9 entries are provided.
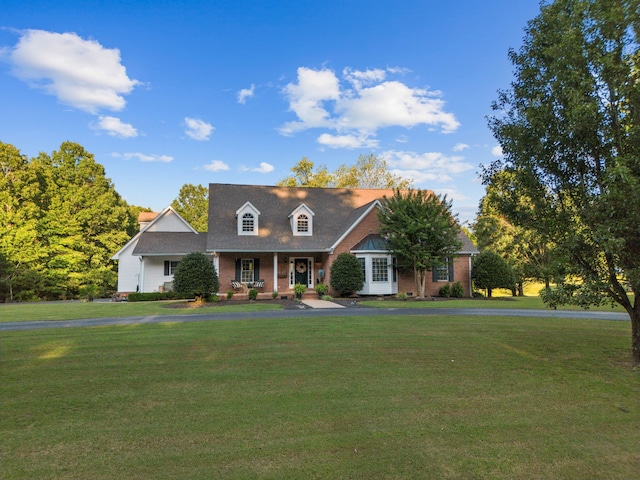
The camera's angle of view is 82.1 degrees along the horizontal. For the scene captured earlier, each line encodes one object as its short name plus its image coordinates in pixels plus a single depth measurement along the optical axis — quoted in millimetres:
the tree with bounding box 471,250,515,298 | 23469
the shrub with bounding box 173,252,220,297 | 18391
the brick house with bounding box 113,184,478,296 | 22688
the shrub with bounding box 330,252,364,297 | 21312
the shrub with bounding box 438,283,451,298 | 23319
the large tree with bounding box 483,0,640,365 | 5855
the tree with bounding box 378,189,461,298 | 20344
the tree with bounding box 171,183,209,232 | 48625
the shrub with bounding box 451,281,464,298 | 23219
